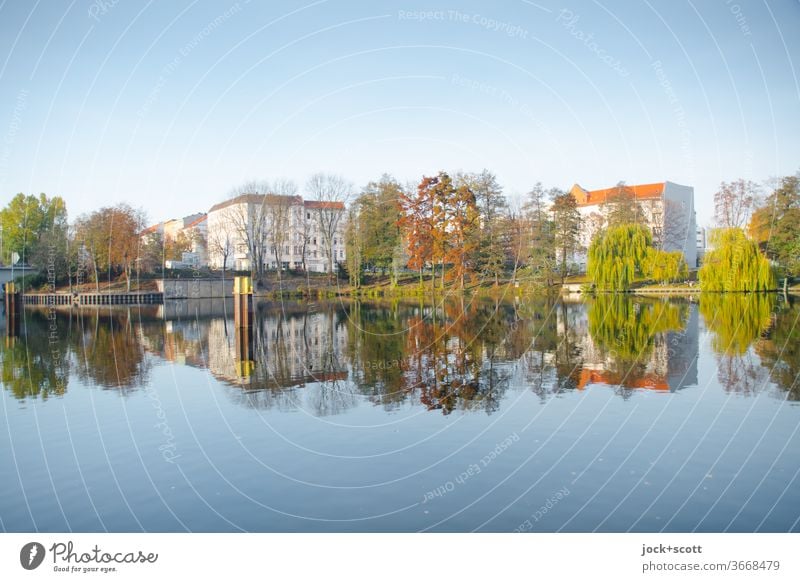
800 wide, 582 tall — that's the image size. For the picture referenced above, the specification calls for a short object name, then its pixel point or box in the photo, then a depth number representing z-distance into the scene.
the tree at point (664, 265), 45.12
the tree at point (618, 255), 43.75
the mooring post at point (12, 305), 33.72
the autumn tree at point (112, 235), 56.09
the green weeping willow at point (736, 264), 40.22
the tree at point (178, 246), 70.81
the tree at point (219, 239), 65.75
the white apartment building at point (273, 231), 53.12
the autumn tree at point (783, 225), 43.56
